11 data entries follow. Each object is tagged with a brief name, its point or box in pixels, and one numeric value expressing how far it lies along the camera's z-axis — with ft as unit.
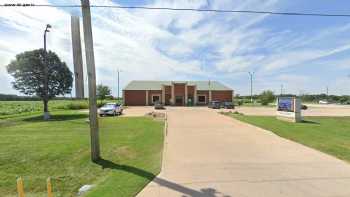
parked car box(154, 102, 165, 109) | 144.15
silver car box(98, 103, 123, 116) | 94.73
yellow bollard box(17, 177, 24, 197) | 12.60
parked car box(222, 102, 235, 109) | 155.12
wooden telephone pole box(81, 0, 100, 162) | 28.84
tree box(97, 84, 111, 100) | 179.42
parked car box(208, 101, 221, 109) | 153.58
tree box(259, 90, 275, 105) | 208.58
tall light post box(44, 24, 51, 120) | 79.87
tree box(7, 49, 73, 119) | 92.22
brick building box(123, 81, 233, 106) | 190.29
